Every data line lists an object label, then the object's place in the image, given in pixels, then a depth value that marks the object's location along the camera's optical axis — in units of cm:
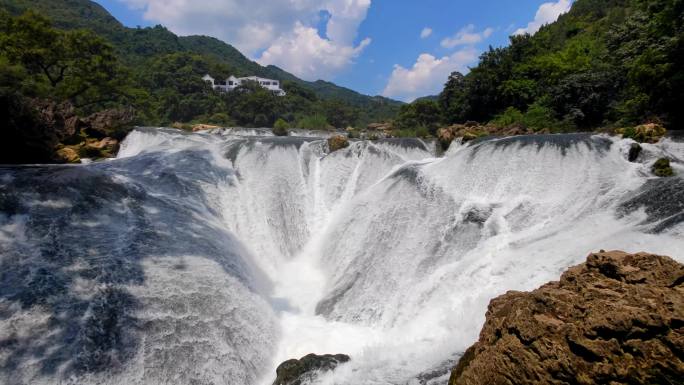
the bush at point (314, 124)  4314
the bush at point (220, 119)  5016
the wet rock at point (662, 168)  809
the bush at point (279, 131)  3062
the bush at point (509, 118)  2166
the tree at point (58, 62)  2116
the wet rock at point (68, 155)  1346
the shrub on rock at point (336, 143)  1545
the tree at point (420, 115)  3591
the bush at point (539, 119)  1895
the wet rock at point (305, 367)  555
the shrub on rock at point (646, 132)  1002
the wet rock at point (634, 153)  926
